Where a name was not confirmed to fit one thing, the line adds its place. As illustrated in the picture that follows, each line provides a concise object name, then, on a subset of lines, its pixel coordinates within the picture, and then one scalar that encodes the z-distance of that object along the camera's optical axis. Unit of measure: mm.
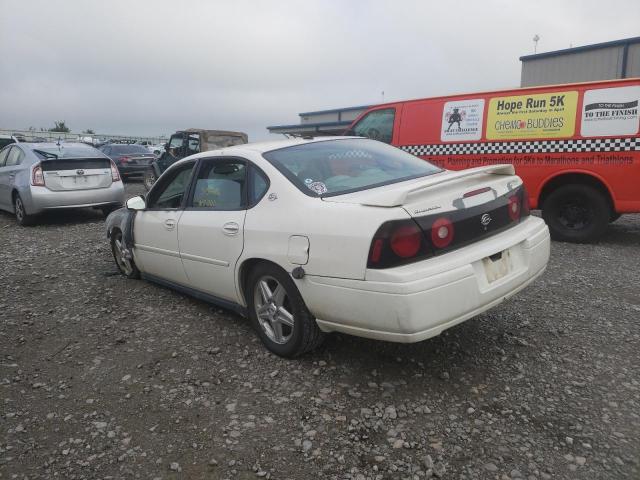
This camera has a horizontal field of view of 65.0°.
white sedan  2502
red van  5641
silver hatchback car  8133
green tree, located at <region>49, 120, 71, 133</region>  71375
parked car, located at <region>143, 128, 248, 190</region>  13008
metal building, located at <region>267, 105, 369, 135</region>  26109
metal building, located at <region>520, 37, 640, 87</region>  14516
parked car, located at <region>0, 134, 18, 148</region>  18234
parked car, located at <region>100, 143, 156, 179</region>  16094
